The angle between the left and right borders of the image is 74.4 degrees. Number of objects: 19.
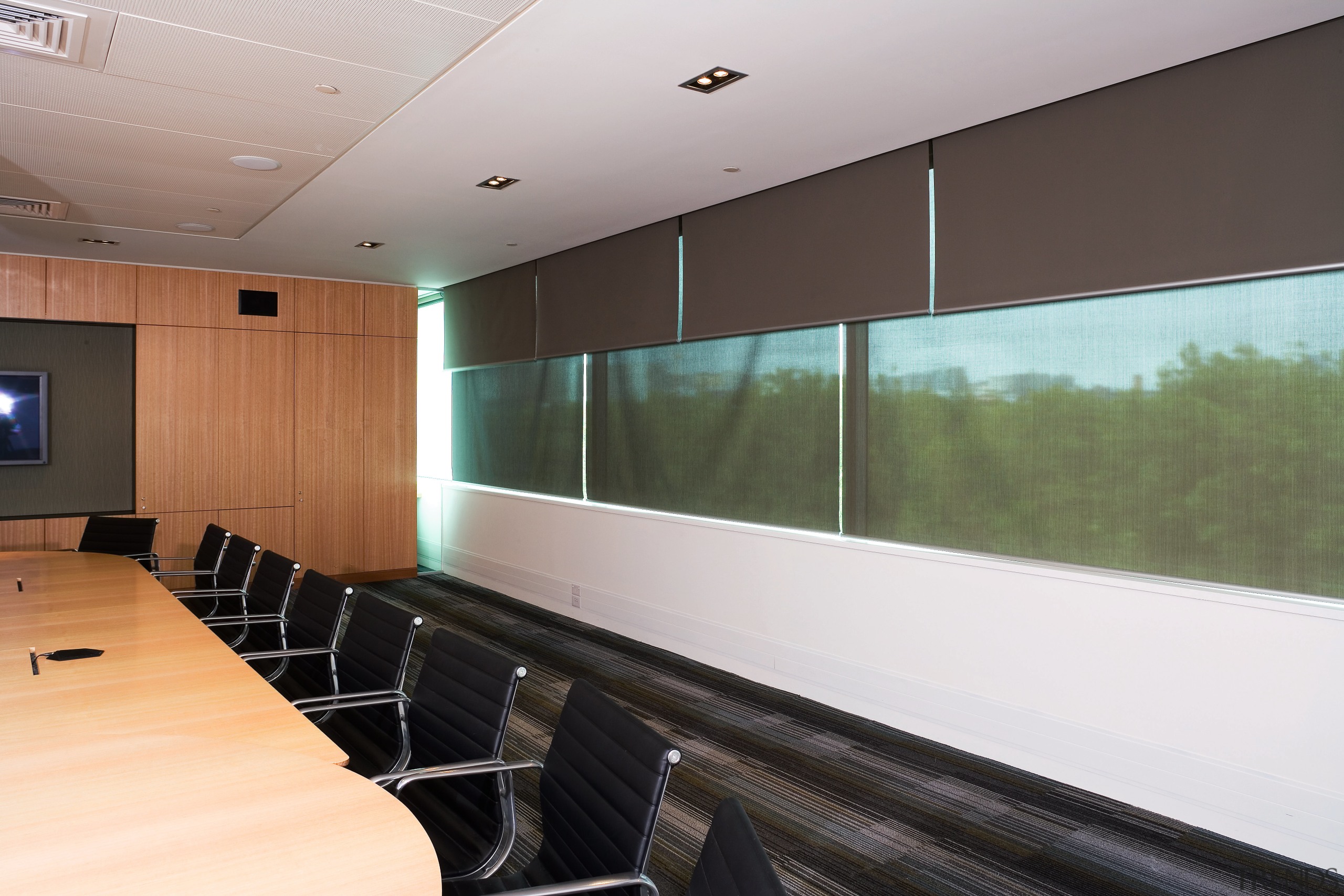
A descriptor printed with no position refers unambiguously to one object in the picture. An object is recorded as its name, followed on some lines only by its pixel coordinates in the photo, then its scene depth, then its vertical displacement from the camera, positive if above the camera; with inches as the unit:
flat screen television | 284.2 +12.5
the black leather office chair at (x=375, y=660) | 110.7 -28.2
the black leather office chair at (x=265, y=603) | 155.6 -27.7
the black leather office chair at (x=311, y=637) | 134.4 -28.8
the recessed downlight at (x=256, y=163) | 180.5 +60.3
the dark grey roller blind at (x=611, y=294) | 239.9 +47.1
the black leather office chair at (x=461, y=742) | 86.8 -31.2
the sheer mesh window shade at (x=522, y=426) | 288.8 +9.7
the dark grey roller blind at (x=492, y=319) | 304.7 +49.8
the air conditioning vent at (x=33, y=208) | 213.3 +61.1
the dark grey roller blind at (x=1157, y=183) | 121.5 +42.0
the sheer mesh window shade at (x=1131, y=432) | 126.2 +3.0
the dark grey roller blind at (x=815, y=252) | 175.0 +44.3
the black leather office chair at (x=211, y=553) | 203.8 -23.3
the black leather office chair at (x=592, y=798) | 68.6 -29.9
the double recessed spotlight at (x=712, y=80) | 136.9 +58.5
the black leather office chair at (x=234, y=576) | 176.6 -25.6
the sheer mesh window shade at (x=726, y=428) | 199.0 +6.1
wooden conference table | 58.9 -27.4
